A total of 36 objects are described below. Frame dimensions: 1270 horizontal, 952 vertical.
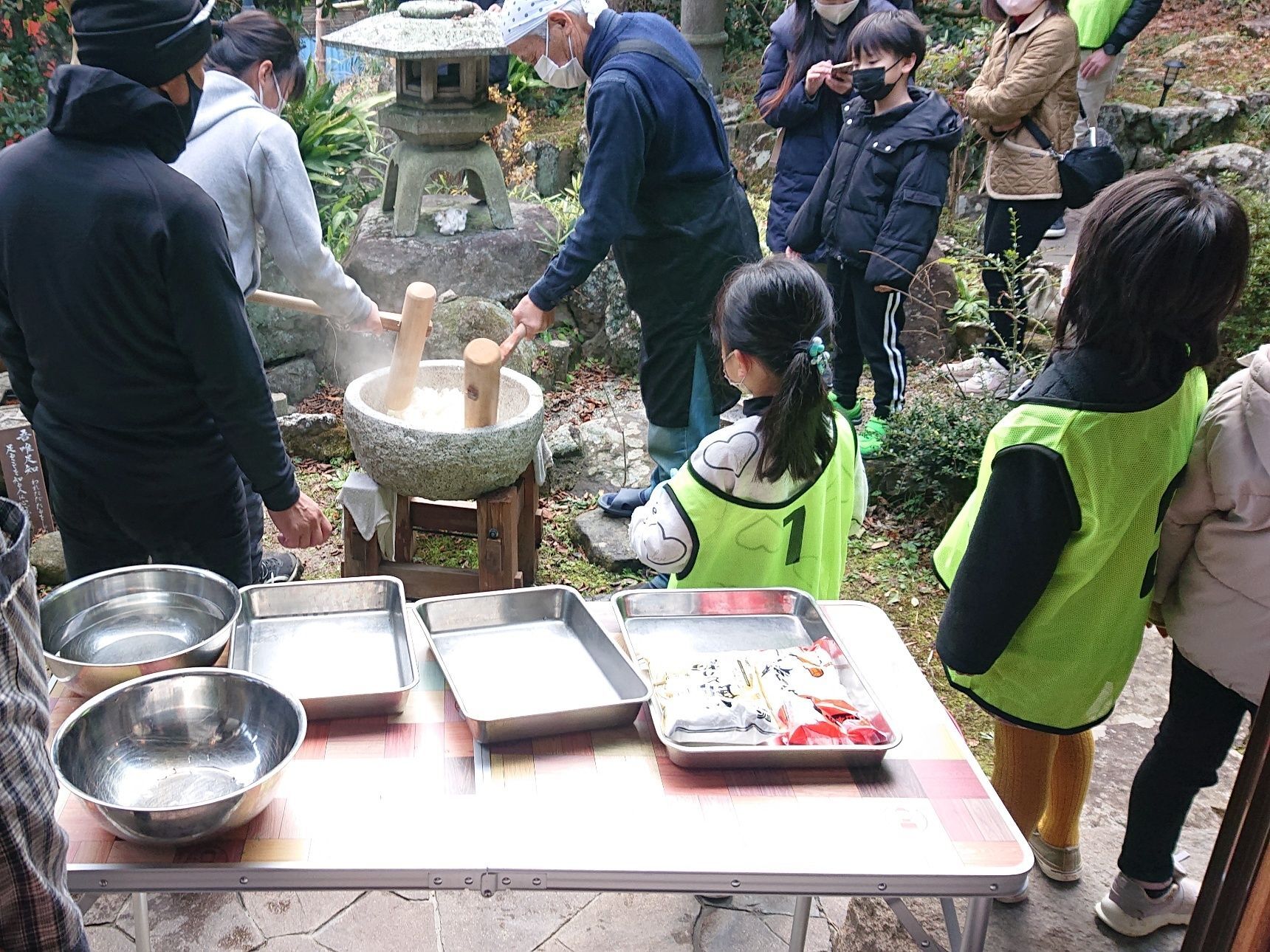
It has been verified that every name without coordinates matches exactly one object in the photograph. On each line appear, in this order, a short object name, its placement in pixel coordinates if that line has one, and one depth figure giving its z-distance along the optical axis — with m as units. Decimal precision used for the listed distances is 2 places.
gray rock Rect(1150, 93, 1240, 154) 8.47
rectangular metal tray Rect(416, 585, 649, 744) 1.81
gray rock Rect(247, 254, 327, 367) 5.62
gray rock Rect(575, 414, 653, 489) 5.06
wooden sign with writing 4.13
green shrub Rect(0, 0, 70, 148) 5.54
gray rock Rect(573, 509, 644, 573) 4.46
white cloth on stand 3.81
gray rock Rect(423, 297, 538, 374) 5.22
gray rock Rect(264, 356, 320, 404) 5.70
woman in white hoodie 3.25
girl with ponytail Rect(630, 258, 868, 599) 2.43
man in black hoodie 2.28
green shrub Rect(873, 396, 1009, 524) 4.49
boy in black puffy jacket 4.39
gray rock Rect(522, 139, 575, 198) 8.53
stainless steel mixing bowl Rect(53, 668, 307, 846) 1.63
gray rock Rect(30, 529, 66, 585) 4.11
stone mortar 3.53
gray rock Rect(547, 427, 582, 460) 5.18
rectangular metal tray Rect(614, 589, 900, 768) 2.13
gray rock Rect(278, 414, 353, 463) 5.21
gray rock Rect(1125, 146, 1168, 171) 8.63
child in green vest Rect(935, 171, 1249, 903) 1.94
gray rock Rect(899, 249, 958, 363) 6.30
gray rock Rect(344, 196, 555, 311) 5.71
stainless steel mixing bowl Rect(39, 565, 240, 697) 1.92
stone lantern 5.14
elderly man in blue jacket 3.62
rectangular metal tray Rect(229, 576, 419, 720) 1.85
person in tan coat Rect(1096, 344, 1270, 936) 2.08
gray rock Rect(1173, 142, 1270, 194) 6.80
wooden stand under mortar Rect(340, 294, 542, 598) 3.54
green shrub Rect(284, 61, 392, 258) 6.66
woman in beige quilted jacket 4.83
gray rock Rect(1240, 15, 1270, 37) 10.02
